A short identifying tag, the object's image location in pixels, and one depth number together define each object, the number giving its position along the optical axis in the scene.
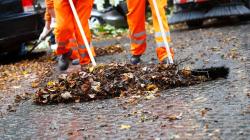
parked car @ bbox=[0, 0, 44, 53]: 8.97
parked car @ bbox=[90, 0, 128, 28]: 13.12
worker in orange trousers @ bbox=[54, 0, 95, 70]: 6.88
